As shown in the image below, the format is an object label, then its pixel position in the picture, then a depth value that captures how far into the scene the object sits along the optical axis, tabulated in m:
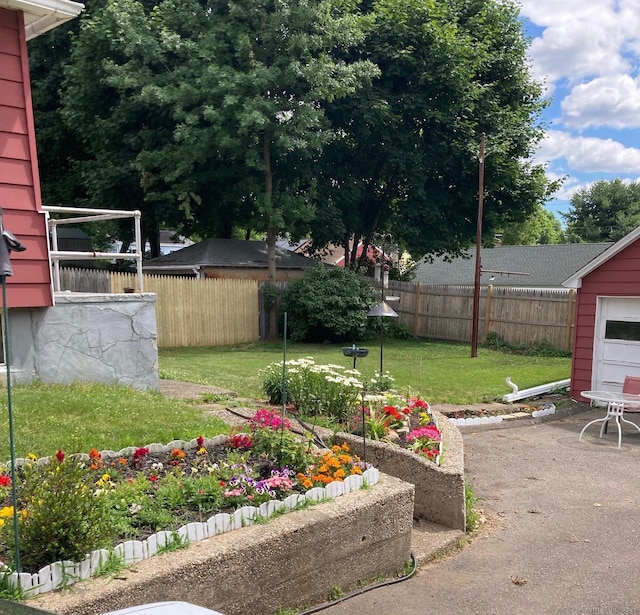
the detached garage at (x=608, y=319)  9.79
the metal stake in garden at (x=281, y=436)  4.22
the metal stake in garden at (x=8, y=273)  2.59
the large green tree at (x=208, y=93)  15.34
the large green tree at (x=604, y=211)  38.94
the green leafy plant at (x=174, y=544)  3.00
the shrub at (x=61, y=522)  2.69
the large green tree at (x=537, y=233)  51.54
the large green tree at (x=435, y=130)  18.02
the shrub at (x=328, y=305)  16.30
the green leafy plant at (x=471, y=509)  4.93
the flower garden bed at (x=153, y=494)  2.70
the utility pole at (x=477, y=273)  14.27
